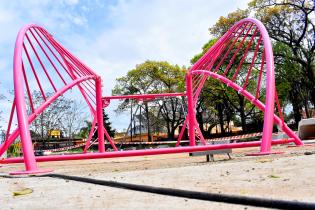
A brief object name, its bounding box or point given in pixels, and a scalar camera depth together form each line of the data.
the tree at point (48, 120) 27.96
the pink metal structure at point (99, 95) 5.96
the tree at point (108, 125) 37.62
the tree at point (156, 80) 30.22
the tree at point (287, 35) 20.26
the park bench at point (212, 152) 6.26
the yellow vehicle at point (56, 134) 39.79
